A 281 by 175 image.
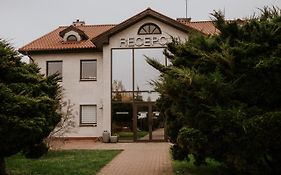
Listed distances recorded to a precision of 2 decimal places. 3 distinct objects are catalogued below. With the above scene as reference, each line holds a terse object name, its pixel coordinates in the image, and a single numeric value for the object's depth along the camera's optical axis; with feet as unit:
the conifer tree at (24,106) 32.22
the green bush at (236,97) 29.76
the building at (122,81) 90.43
